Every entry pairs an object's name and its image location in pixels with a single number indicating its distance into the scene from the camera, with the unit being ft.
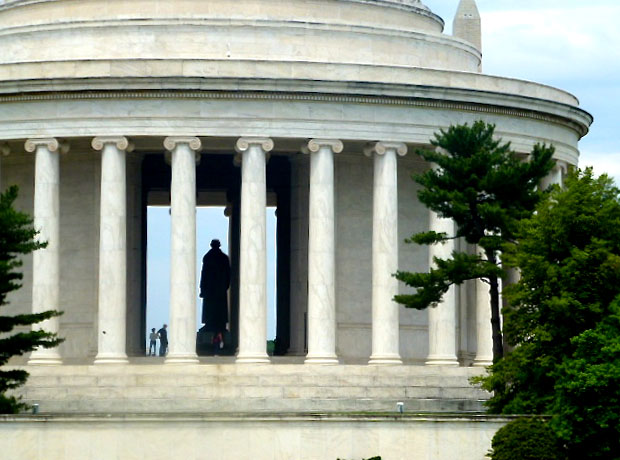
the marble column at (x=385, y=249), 315.78
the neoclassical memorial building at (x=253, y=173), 305.32
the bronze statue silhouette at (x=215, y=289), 376.27
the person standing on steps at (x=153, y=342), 381.32
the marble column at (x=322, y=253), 313.12
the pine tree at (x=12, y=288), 268.21
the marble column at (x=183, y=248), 310.86
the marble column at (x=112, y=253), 311.27
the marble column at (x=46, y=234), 313.73
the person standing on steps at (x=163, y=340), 378.32
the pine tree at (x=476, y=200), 282.36
